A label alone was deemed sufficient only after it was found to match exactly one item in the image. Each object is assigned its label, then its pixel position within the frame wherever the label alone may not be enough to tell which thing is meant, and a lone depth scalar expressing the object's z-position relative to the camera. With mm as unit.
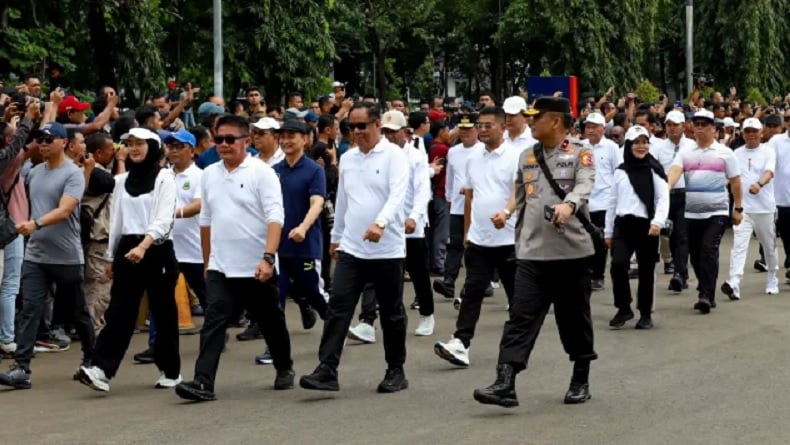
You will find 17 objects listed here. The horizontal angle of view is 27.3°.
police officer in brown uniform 10203
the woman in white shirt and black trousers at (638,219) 14375
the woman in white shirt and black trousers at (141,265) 11000
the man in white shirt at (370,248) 10844
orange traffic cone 14578
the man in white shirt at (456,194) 16703
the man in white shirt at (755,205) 16641
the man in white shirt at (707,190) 15422
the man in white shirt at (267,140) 12977
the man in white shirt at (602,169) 17141
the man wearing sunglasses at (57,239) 11789
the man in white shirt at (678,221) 17359
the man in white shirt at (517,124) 13062
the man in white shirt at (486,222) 12113
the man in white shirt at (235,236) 10633
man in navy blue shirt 13055
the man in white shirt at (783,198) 18297
